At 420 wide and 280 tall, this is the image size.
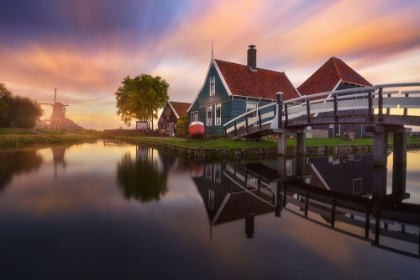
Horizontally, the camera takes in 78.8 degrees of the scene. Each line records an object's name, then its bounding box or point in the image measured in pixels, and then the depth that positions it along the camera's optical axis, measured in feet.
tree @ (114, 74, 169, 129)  144.56
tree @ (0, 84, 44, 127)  134.66
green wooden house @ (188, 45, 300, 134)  75.00
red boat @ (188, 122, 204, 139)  68.08
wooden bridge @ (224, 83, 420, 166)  35.06
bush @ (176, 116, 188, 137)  100.29
